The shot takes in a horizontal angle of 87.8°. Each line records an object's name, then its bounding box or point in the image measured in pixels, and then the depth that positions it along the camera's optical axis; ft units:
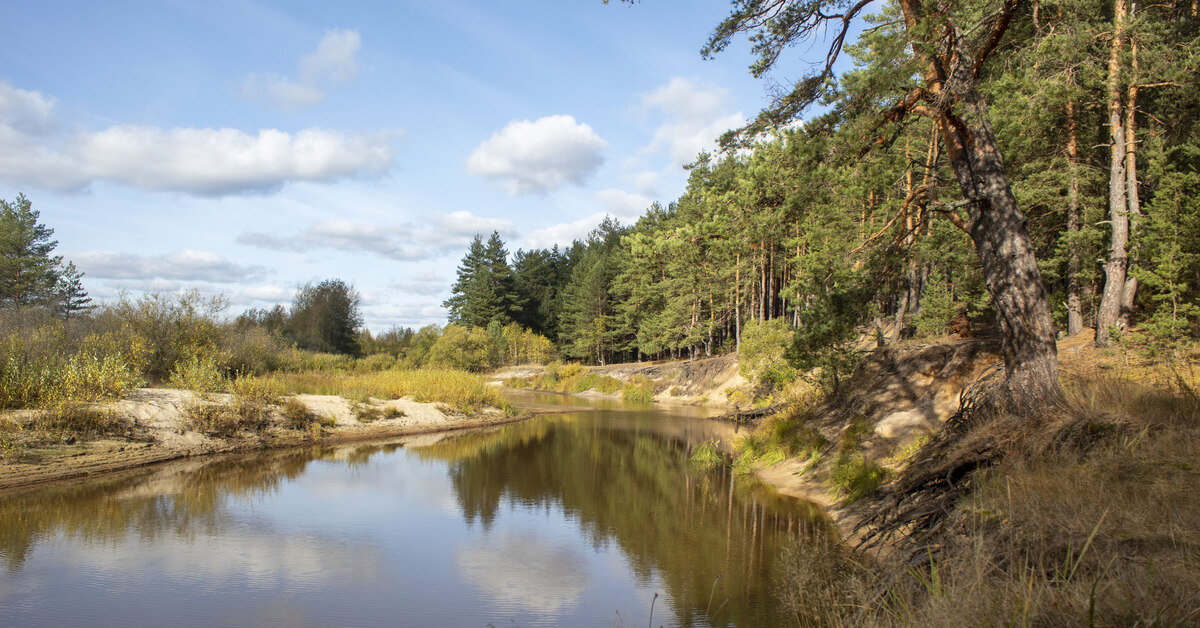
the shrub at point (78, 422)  44.50
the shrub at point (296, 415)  64.95
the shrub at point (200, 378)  60.03
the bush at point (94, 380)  47.16
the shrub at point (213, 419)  55.83
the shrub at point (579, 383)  162.50
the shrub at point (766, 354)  70.23
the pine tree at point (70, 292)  147.29
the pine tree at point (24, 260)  138.00
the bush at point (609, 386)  153.07
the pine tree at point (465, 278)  261.03
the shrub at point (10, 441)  40.60
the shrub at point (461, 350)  178.19
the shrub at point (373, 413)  73.92
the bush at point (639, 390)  138.41
